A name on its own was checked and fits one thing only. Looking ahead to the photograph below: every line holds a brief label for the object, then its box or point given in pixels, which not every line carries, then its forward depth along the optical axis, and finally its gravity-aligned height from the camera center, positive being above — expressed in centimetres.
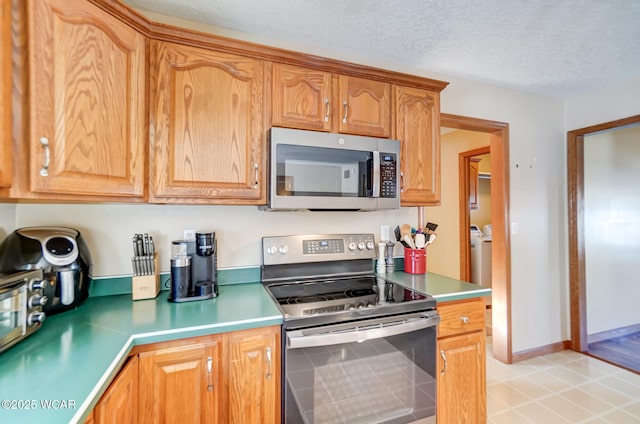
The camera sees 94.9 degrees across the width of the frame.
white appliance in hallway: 401 -64
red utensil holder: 197 -31
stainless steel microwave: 148 +24
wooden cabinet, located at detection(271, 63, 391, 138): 155 +63
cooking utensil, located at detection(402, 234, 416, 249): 199 -18
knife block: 142 -35
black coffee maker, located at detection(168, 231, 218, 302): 138 -26
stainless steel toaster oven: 87 -29
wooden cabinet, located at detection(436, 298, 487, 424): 150 -79
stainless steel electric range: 121 -61
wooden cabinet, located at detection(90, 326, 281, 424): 104 -62
